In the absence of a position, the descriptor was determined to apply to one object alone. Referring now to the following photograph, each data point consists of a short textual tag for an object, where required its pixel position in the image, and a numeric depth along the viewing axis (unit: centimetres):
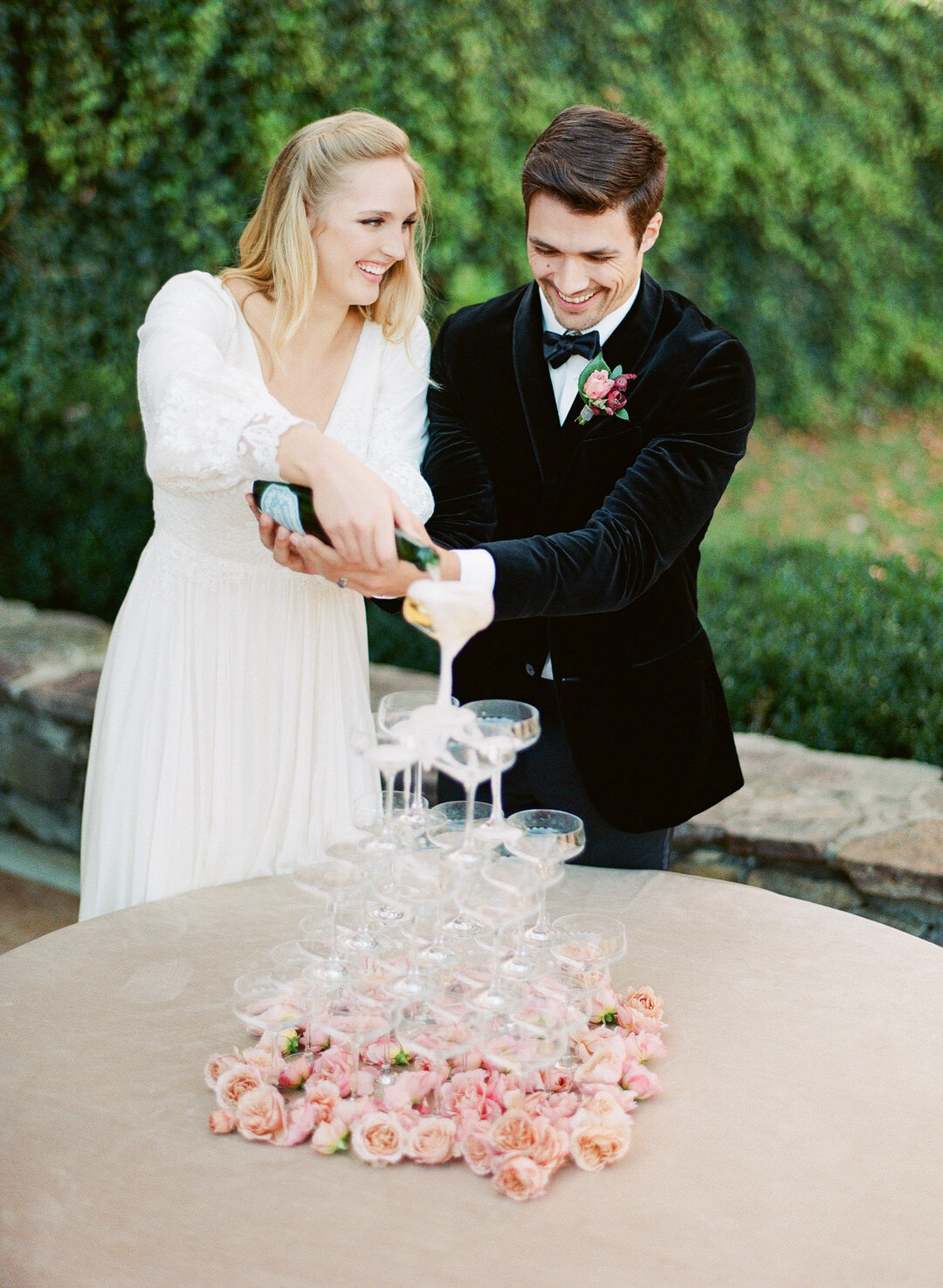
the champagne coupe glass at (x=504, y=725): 154
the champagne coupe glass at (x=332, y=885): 155
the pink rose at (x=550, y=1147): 142
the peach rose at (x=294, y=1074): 158
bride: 218
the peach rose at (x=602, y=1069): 158
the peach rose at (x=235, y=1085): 152
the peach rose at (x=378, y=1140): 144
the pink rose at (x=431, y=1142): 144
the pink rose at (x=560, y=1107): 151
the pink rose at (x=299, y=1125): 148
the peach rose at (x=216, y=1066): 157
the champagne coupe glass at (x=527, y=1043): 148
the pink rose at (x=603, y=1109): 148
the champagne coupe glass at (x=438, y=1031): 151
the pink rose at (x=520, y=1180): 138
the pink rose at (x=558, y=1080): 158
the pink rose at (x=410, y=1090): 152
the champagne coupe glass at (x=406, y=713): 163
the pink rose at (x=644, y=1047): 163
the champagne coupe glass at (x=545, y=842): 161
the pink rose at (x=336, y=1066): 156
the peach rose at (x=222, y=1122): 149
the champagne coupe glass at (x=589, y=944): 168
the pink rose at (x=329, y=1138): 146
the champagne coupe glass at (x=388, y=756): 146
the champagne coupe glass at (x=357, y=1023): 152
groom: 204
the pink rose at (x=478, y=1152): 143
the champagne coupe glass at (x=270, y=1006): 160
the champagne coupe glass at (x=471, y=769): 150
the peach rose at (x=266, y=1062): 157
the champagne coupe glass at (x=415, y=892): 149
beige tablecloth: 130
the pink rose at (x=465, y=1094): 150
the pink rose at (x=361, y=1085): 155
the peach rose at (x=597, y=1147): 144
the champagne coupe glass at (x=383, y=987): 150
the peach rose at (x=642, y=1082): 157
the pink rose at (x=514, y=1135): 142
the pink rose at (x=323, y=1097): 151
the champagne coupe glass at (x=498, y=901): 147
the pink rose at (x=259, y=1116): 147
